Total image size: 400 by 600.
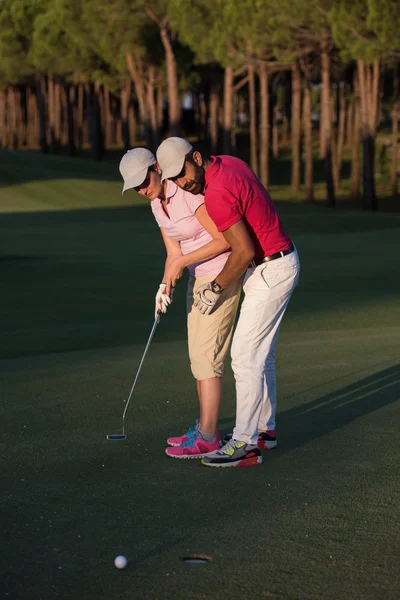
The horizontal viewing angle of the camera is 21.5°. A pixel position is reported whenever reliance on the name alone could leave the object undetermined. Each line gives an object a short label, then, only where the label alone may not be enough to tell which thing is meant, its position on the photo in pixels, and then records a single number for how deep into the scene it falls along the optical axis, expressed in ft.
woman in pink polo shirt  21.77
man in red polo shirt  20.27
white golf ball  15.52
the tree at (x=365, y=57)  121.60
